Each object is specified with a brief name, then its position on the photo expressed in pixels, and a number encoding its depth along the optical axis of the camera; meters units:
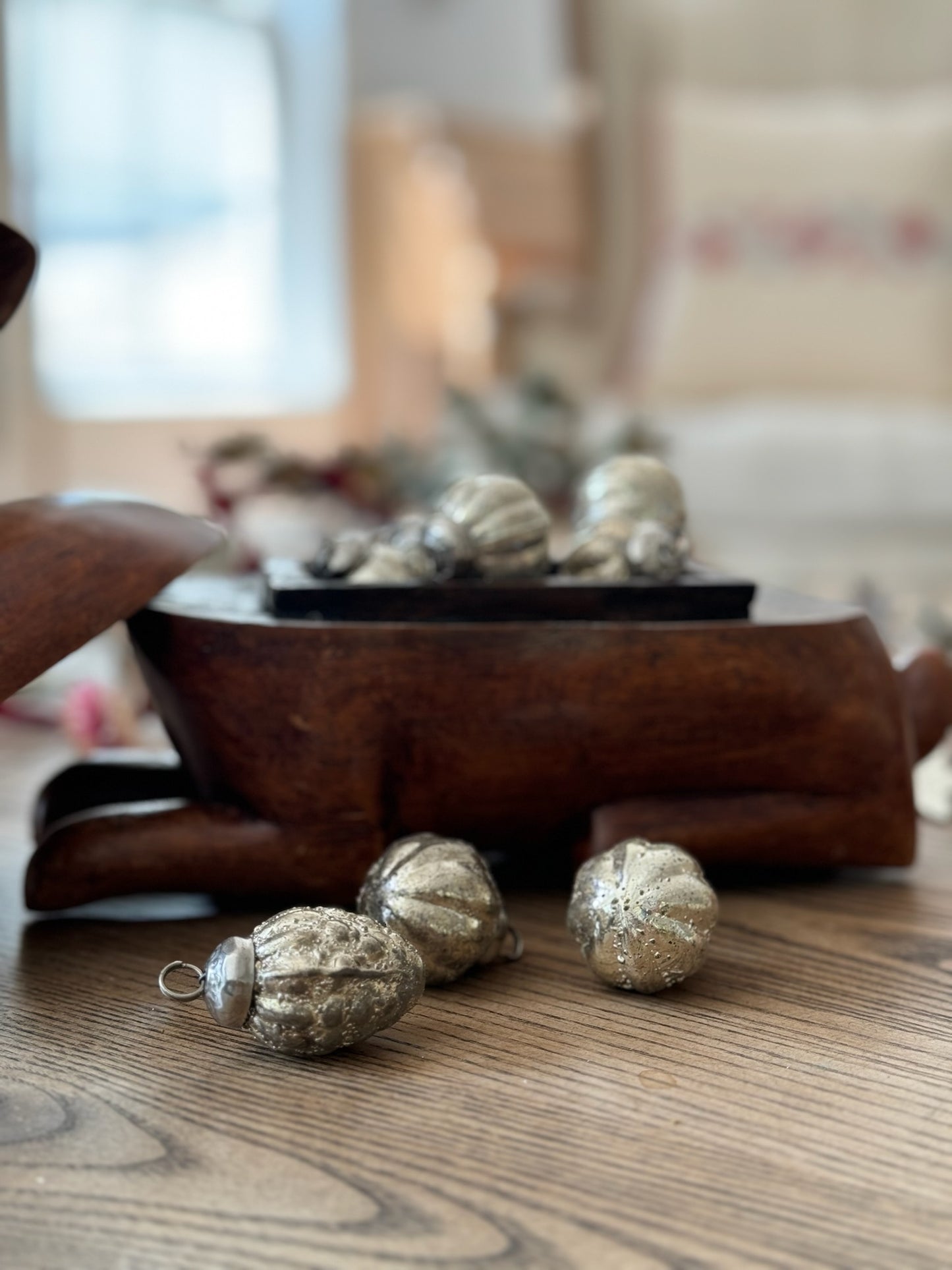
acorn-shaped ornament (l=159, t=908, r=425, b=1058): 0.50
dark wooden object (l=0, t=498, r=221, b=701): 0.59
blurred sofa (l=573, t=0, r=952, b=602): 2.05
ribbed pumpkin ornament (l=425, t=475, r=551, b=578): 0.67
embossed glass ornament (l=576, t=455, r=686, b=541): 0.73
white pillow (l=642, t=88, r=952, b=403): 2.38
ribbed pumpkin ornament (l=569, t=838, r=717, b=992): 0.56
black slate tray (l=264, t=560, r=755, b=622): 0.66
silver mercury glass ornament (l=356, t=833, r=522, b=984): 0.57
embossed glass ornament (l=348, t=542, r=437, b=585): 0.68
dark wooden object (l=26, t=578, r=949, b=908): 0.65
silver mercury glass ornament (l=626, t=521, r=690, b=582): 0.69
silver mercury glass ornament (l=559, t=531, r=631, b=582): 0.70
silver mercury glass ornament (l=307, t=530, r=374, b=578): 0.69
